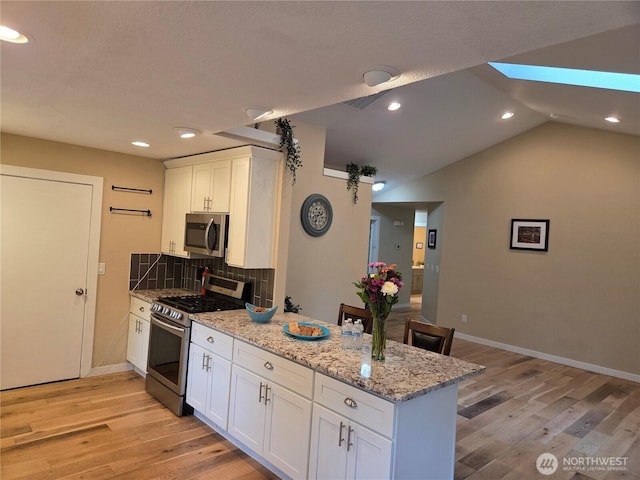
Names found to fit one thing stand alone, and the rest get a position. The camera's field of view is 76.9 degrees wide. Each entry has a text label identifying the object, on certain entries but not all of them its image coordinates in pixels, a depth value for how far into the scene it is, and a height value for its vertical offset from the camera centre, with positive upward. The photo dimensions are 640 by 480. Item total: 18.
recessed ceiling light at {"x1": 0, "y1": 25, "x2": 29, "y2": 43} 1.59 +0.76
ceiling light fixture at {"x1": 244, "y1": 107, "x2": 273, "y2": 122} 2.43 +0.78
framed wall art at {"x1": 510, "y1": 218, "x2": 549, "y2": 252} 5.85 +0.33
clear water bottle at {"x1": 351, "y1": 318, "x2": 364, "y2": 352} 2.49 -0.58
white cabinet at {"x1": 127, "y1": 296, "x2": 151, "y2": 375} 3.93 -1.03
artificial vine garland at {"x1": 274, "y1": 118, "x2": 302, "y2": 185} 3.52 +0.86
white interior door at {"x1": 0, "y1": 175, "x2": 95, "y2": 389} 3.58 -0.48
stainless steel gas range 3.30 -0.88
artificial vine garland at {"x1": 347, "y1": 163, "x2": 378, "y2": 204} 5.26 +0.87
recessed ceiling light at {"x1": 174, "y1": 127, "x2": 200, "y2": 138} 3.00 +0.78
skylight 3.66 +1.78
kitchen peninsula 1.89 -0.88
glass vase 2.25 -0.54
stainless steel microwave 3.56 +0.02
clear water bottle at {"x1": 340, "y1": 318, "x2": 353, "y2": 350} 2.50 -0.57
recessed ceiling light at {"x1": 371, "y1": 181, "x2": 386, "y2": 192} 7.60 +1.16
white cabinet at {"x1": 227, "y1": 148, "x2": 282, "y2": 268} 3.40 +0.26
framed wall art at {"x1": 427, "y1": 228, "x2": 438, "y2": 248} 7.71 +0.26
